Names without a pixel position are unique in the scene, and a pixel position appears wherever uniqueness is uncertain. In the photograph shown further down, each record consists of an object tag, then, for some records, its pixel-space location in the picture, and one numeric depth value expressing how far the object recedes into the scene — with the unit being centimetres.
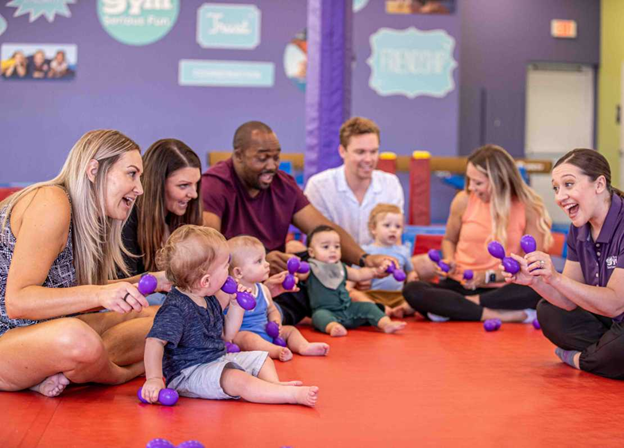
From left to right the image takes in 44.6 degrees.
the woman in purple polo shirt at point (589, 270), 267
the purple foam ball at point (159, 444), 180
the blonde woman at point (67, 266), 222
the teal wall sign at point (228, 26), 904
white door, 1005
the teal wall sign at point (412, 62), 905
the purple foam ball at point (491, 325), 383
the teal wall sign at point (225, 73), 909
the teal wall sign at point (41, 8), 895
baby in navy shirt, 239
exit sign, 982
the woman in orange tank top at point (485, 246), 411
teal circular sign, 899
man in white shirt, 448
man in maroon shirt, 382
